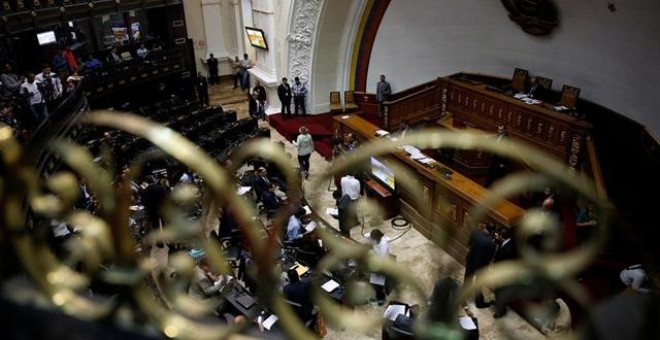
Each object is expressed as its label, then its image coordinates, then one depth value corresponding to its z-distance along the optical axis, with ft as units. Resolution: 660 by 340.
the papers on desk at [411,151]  31.37
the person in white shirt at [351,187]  29.22
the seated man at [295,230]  25.48
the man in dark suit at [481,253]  21.50
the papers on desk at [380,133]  34.95
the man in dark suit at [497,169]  31.09
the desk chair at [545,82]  37.63
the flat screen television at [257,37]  50.72
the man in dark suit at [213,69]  62.54
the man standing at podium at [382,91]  47.78
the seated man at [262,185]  30.58
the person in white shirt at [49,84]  33.76
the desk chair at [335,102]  50.59
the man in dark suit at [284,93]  48.52
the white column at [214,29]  62.54
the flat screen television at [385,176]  30.69
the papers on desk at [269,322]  17.74
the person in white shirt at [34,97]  32.09
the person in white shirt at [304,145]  35.96
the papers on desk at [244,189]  28.94
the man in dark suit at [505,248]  21.34
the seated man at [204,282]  20.77
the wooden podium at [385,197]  31.71
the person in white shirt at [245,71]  56.80
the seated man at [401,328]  17.63
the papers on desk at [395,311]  19.19
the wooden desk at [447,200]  25.20
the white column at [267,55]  49.60
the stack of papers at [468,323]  18.84
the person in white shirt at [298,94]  49.85
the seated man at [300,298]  19.43
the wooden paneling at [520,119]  31.07
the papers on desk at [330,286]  21.62
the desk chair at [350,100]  50.57
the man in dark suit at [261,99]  50.93
